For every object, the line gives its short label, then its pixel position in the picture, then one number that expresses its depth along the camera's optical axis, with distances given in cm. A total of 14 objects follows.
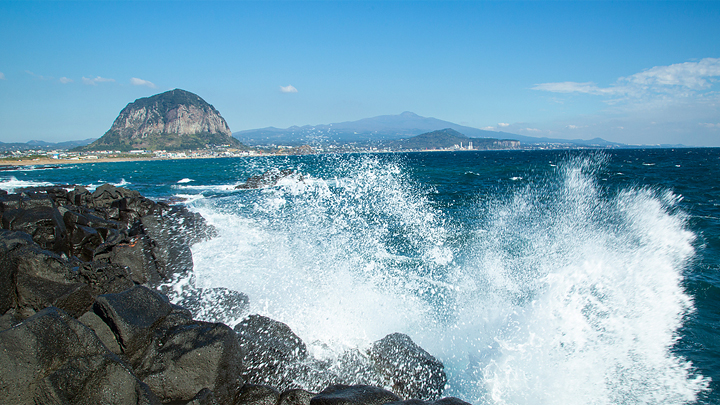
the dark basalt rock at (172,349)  453
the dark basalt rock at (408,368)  552
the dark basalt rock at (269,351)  530
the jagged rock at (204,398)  393
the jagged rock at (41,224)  907
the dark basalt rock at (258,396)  446
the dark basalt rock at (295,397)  438
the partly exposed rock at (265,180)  3017
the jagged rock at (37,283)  541
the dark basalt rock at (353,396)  407
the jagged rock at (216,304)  696
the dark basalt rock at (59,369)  352
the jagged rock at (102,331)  470
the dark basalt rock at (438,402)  409
